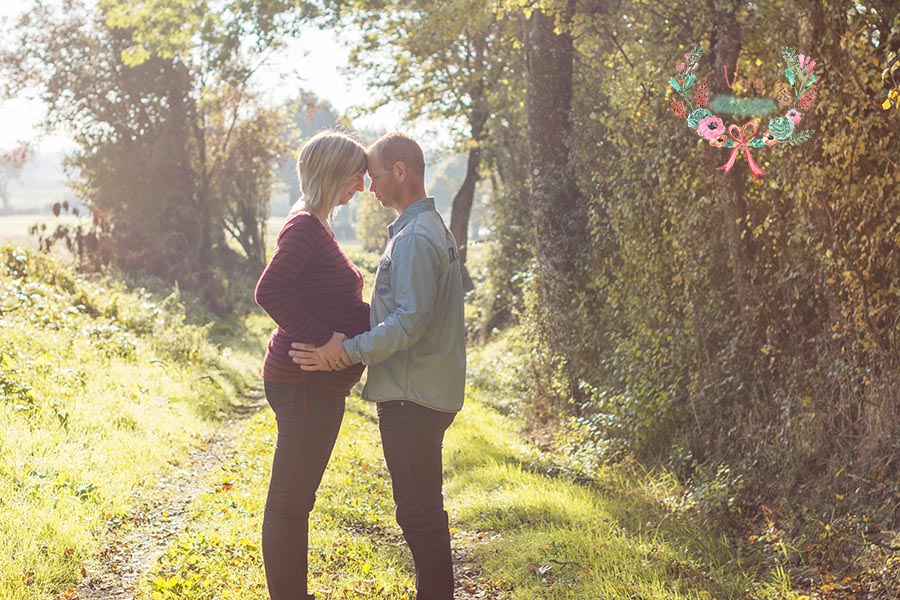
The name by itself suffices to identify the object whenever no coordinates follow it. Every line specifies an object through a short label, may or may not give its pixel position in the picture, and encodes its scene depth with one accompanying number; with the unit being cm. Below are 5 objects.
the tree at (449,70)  1795
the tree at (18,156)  2462
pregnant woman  388
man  388
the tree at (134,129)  2355
